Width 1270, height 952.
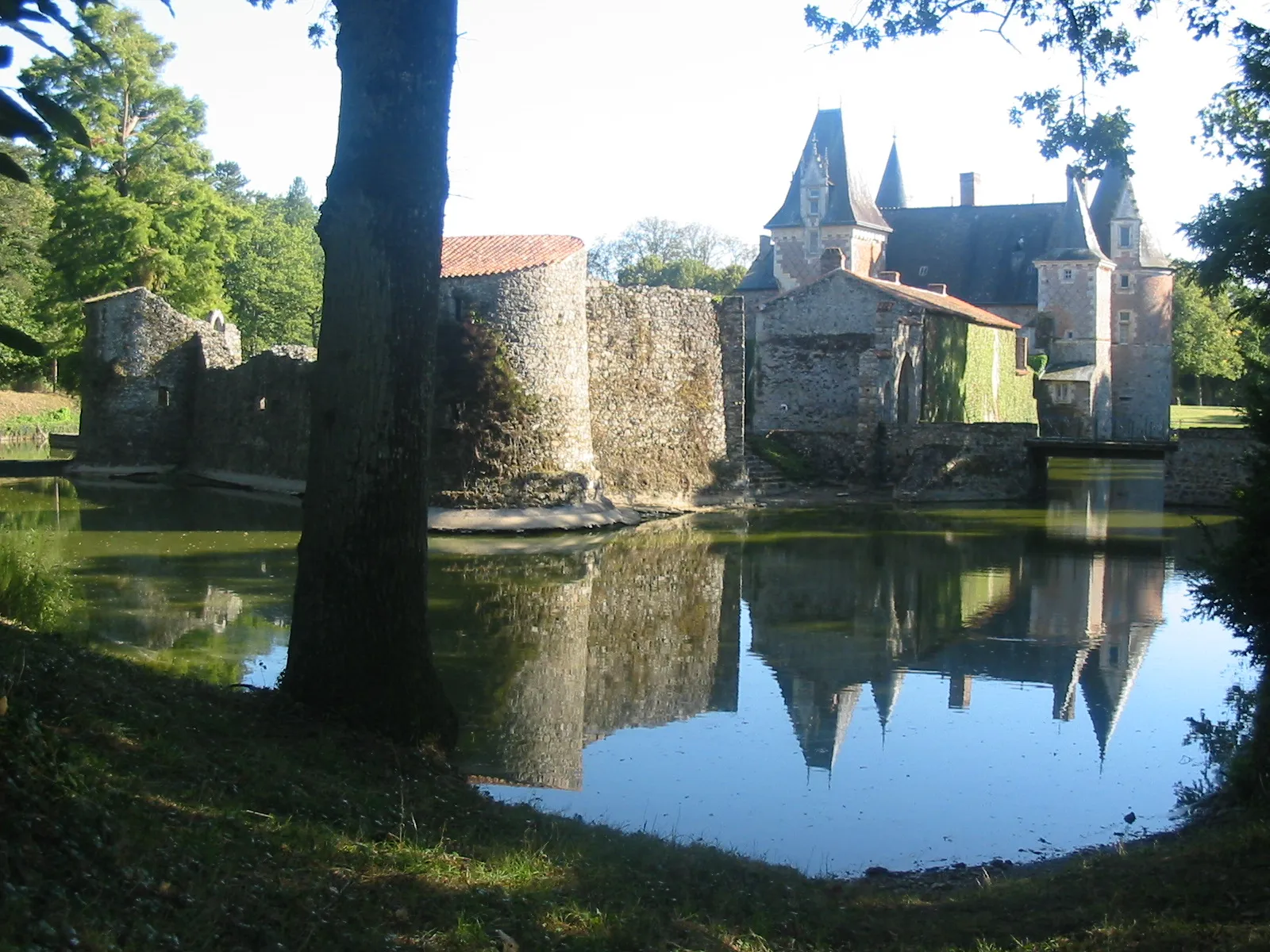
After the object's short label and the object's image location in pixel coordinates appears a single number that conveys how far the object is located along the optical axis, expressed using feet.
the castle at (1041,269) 177.37
